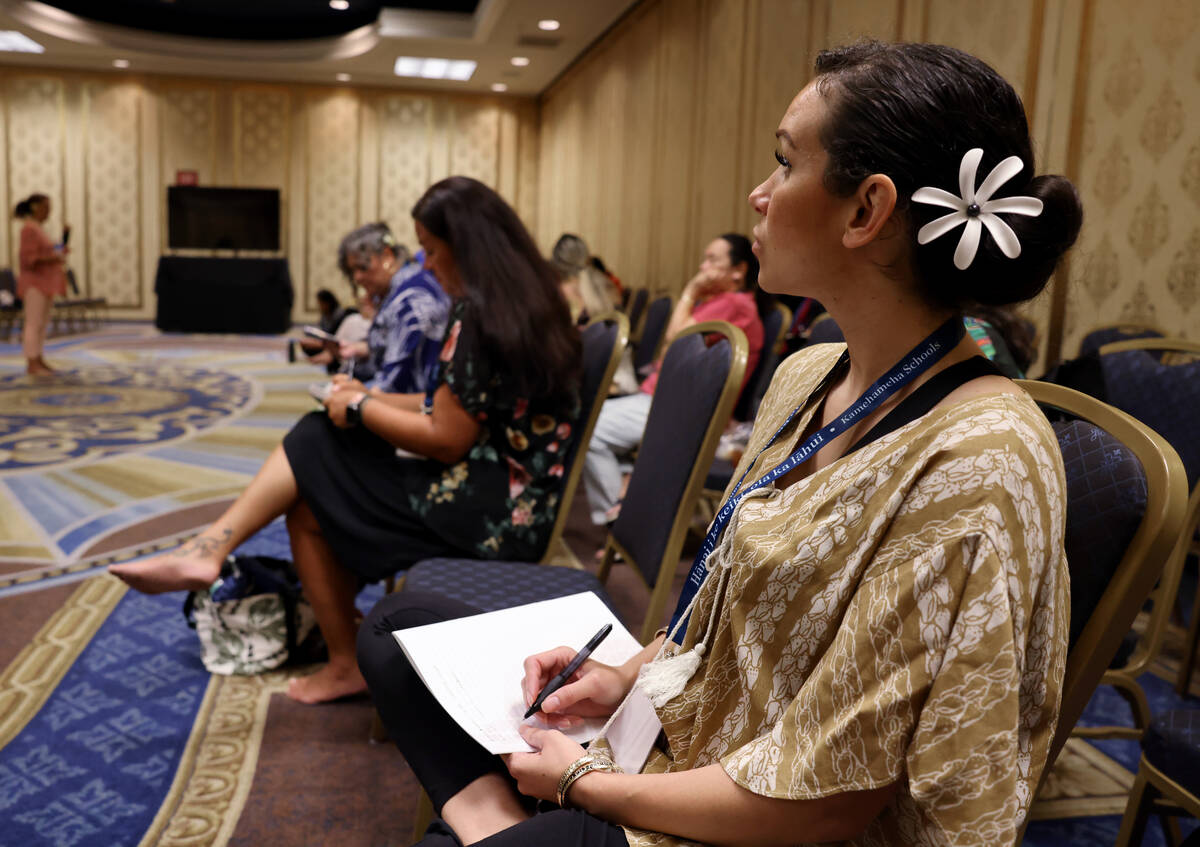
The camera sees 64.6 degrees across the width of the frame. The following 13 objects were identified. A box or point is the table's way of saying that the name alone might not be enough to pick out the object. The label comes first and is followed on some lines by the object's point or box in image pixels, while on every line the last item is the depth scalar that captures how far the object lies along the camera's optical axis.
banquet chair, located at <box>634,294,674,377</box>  4.54
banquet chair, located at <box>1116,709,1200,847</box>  1.16
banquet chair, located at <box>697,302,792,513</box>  2.76
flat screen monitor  12.56
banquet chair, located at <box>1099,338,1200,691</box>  1.94
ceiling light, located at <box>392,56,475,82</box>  11.24
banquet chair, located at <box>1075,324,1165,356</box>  3.09
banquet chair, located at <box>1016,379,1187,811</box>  0.81
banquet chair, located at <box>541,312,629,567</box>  2.05
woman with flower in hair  0.71
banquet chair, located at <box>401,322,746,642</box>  1.55
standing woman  7.61
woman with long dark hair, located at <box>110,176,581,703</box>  2.02
